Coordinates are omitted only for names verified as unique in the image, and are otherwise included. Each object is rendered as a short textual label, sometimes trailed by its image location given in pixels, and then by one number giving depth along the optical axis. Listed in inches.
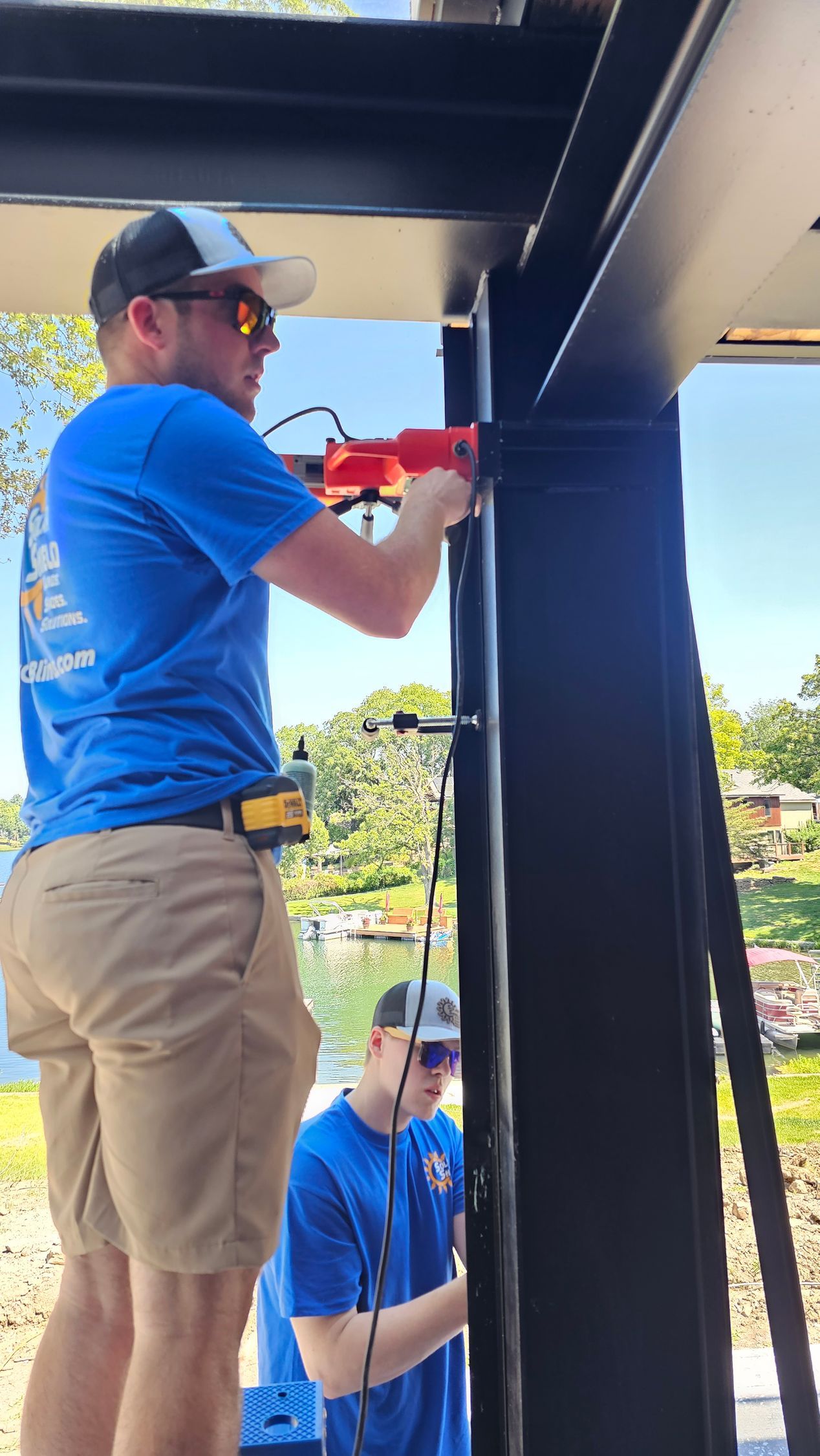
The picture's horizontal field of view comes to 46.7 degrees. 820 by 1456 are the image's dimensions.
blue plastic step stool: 43.9
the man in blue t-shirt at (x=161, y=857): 31.2
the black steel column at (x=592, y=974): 45.1
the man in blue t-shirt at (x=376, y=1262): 57.7
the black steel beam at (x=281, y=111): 47.0
